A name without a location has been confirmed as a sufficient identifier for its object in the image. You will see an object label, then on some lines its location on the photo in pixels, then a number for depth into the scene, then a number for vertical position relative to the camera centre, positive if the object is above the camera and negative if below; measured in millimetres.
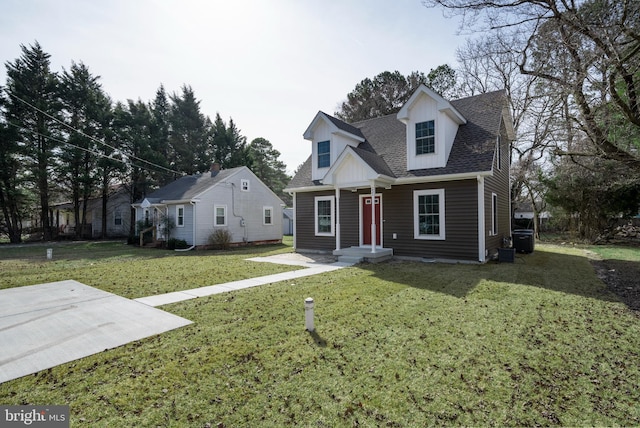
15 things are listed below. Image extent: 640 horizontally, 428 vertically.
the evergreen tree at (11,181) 21375 +2841
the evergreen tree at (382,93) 28594 +11723
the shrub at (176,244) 18125 -1471
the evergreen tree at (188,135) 32531 +9002
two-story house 10641 +1239
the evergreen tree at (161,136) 29062 +8145
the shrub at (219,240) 18453 -1282
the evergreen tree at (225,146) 33188 +7957
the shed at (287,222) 35444 -505
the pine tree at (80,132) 23828 +6994
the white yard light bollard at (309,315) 4480 -1418
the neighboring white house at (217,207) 18688 +742
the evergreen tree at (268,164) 42375 +7649
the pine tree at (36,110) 22078 +7993
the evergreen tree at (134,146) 26859 +6517
